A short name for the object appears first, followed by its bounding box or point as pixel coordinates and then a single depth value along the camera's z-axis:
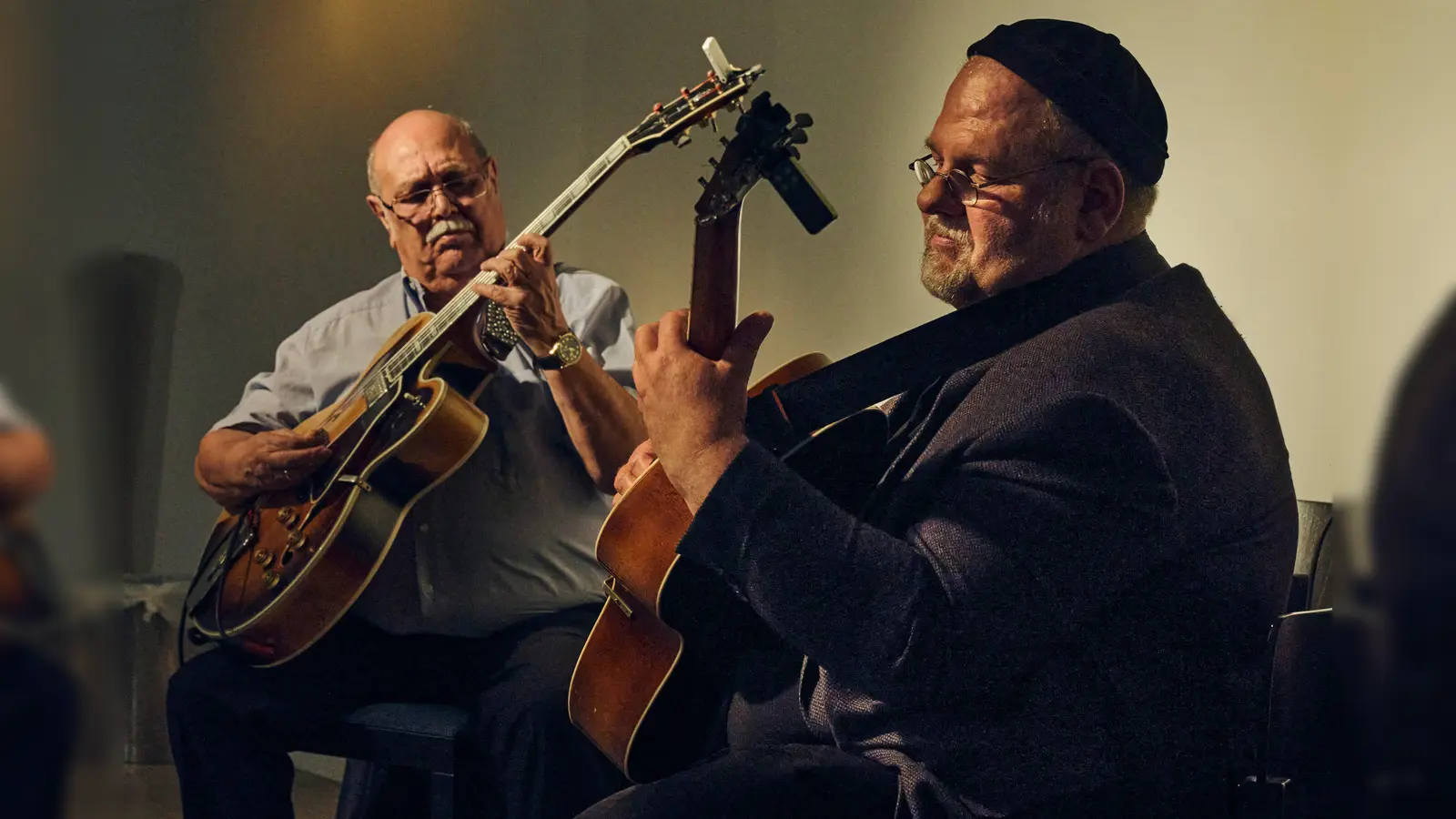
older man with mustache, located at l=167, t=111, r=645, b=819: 2.11
